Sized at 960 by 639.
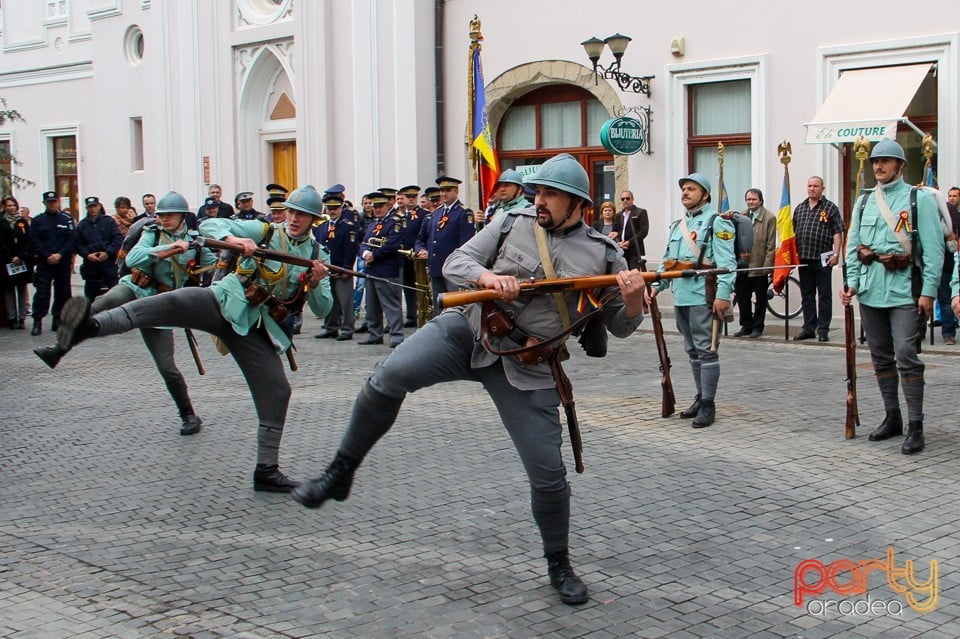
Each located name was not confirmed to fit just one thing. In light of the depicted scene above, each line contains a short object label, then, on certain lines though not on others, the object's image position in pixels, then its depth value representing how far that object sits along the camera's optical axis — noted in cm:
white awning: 1477
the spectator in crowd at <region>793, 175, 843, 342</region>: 1412
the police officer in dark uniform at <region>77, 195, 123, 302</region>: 1695
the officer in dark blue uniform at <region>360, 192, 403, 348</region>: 1435
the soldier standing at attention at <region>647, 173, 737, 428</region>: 872
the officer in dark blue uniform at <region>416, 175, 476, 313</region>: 1452
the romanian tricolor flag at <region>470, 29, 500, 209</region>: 1645
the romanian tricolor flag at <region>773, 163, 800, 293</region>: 1453
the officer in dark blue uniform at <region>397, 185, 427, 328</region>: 1520
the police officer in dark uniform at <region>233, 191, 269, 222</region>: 1738
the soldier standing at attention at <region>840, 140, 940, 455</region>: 780
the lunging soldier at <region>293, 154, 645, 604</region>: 509
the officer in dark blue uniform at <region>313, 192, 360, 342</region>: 1535
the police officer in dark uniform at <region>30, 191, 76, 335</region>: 1673
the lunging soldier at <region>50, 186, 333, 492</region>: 679
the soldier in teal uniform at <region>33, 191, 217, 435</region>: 855
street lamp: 1741
